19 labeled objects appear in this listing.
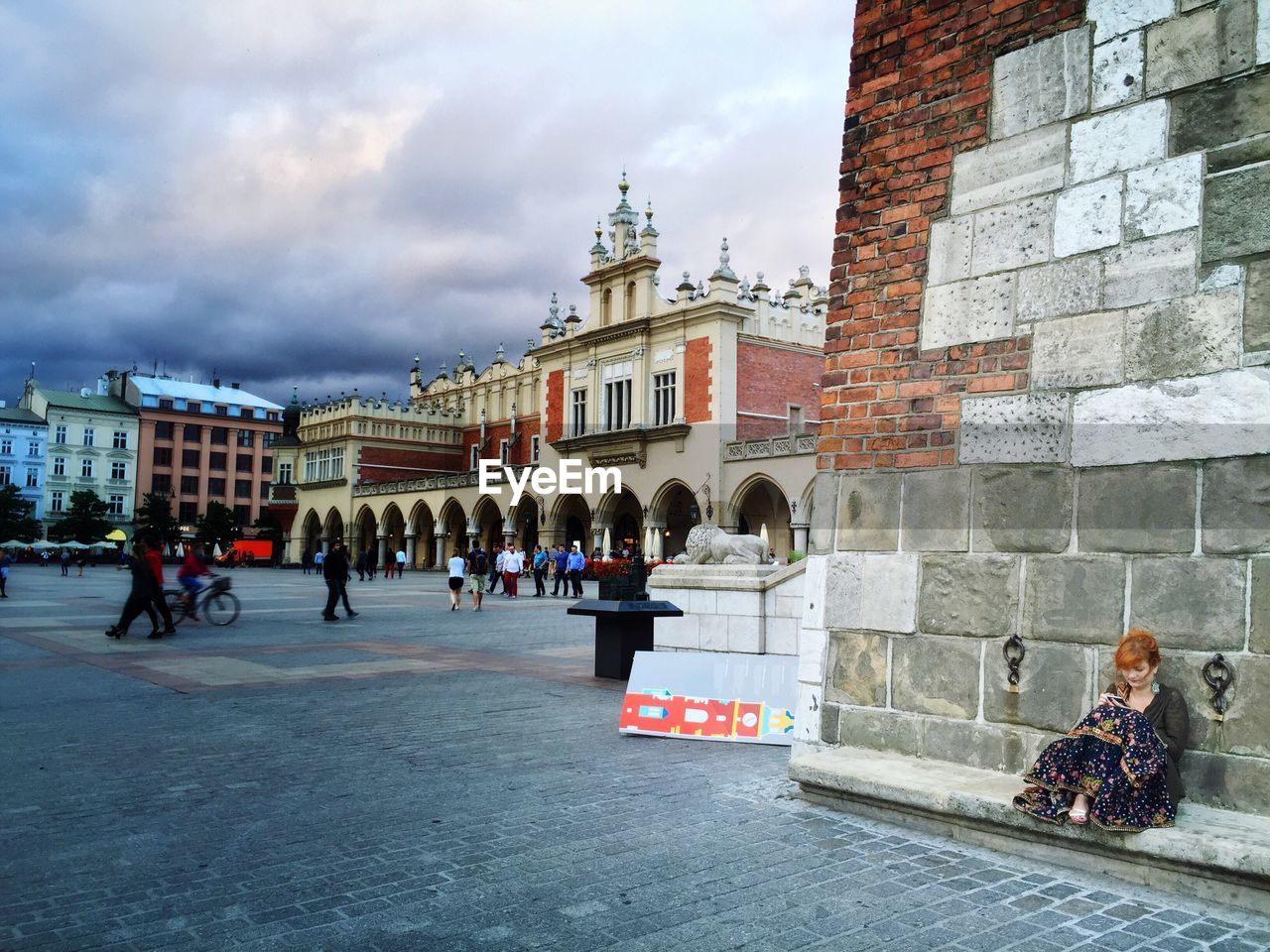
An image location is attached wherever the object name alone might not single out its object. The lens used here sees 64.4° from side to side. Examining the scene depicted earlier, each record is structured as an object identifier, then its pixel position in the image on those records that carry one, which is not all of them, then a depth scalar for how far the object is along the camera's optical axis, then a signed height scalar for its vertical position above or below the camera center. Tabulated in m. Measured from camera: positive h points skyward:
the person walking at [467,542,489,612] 21.39 -1.20
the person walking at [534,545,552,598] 28.47 -1.47
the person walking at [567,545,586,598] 27.75 -1.23
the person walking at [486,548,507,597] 29.40 -1.72
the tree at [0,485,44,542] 69.69 -1.30
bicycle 16.39 -1.60
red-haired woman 4.00 -0.89
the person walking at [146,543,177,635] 14.19 -1.24
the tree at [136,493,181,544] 73.31 -0.90
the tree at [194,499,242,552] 72.06 -1.36
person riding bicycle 16.42 -1.19
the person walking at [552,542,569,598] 27.94 -1.20
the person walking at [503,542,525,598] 27.53 -1.37
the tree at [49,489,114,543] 74.19 -1.38
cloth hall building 38.03 +4.56
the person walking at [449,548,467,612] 21.16 -1.32
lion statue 11.89 -0.26
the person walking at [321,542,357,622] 17.81 -1.14
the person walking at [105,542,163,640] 14.11 -1.27
